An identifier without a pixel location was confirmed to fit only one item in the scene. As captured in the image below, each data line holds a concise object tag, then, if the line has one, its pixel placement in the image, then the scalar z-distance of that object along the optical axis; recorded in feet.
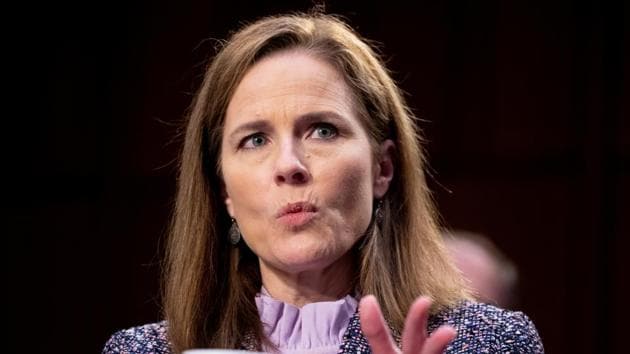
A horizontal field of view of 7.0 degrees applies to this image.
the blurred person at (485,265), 16.09
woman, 14.25
